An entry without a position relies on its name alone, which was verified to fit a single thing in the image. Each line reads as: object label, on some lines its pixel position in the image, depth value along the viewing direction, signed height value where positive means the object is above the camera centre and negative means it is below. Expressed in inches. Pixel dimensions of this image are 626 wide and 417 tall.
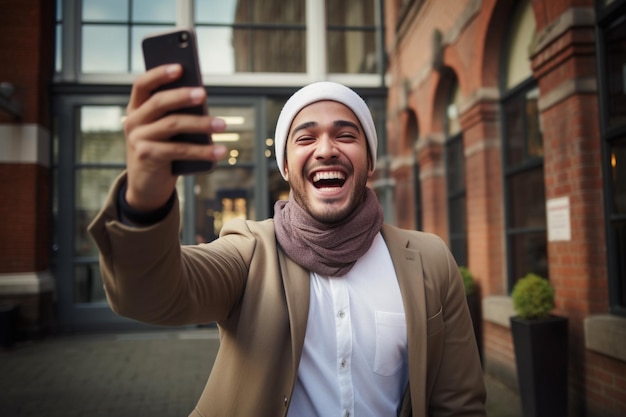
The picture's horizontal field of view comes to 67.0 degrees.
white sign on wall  156.1 +4.9
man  55.6 -7.1
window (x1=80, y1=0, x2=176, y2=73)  364.2 +166.2
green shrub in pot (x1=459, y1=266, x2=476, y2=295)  226.1 -22.4
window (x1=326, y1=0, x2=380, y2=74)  401.7 +172.5
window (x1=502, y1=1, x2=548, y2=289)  190.4 +32.3
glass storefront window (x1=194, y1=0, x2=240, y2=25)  382.6 +187.0
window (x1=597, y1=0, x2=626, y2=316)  141.4 +29.6
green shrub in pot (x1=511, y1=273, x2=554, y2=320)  159.2 -21.8
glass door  346.0 +43.8
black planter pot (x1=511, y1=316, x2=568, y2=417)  151.1 -42.1
